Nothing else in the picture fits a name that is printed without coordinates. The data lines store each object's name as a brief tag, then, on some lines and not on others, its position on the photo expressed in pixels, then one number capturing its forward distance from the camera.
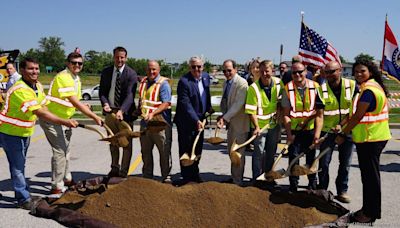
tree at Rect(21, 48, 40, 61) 73.36
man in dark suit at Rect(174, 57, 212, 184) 5.56
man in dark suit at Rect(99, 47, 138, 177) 5.68
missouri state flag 9.21
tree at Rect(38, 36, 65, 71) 76.99
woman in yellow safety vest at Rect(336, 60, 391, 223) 4.27
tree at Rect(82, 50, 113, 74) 66.75
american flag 9.03
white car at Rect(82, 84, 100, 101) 26.20
